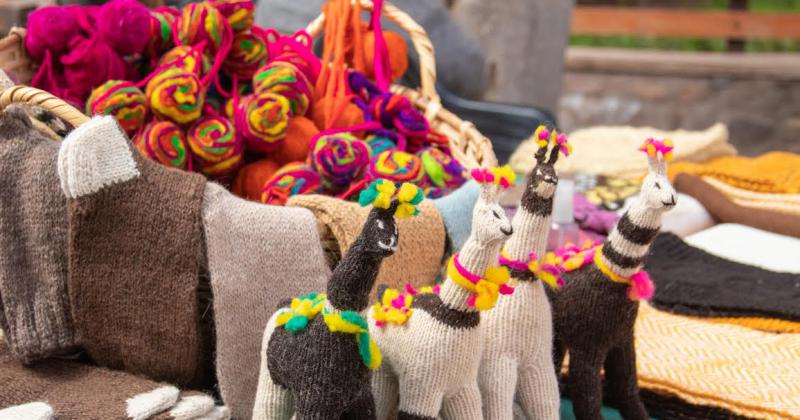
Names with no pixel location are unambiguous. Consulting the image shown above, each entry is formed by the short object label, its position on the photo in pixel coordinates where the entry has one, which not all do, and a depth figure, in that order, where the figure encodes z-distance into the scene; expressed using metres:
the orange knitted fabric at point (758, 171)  1.51
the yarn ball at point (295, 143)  1.00
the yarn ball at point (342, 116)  1.06
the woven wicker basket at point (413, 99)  0.77
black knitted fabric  1.09
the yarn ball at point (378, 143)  1.03
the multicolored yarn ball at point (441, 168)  1.00
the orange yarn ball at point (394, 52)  1.17
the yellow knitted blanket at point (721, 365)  0.88
